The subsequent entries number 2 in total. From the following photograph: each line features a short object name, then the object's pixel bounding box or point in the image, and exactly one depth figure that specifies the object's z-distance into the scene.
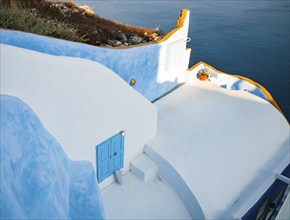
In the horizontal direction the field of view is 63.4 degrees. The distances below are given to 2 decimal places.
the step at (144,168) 6.91
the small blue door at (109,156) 6.26
